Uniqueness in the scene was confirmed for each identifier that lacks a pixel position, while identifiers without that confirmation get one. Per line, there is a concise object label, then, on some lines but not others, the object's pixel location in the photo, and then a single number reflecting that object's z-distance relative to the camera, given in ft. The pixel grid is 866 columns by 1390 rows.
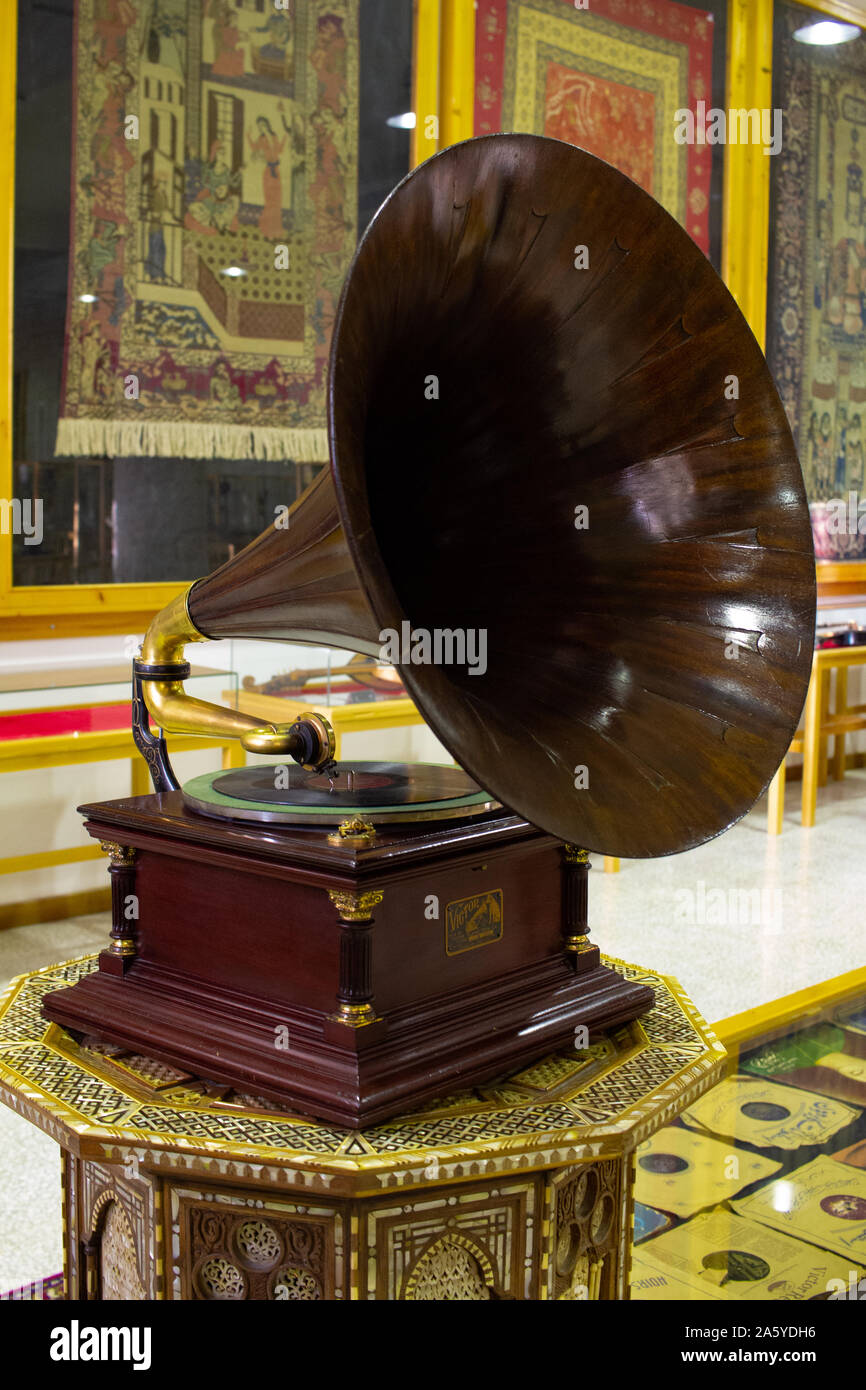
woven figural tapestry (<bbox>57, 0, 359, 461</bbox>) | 12.18
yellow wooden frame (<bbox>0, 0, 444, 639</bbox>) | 11.41
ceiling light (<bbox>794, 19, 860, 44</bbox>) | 19.56
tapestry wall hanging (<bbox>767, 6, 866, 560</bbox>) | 19.54
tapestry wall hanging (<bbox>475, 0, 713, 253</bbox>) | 15.53
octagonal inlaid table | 3.50
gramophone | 3.70
